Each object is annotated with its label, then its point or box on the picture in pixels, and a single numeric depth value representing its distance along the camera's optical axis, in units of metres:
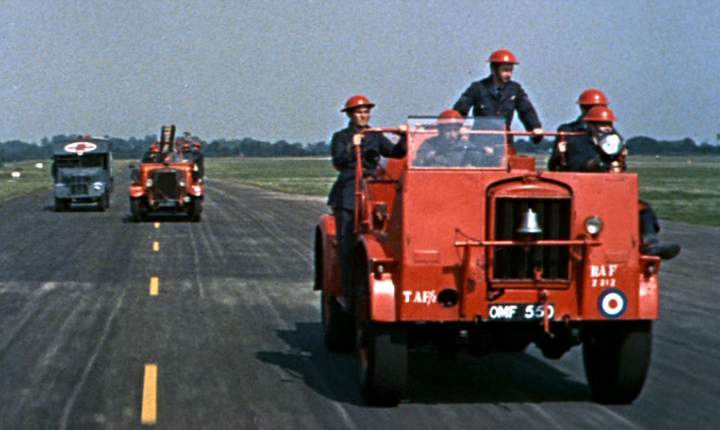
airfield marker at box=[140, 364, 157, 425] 8.66
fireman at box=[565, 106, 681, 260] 9.52
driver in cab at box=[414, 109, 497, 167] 9.22
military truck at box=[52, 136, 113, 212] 42.78
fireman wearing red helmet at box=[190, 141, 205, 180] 37.37
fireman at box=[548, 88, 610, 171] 9.77
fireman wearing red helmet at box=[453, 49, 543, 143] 10.75
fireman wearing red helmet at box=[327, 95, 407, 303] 10.57
